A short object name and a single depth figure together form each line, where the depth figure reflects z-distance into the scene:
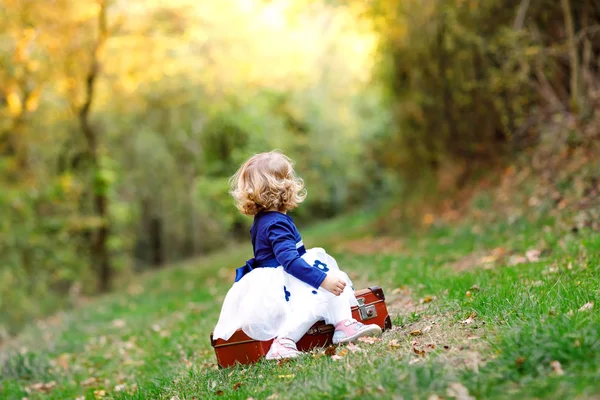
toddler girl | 4.32
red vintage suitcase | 4.45
